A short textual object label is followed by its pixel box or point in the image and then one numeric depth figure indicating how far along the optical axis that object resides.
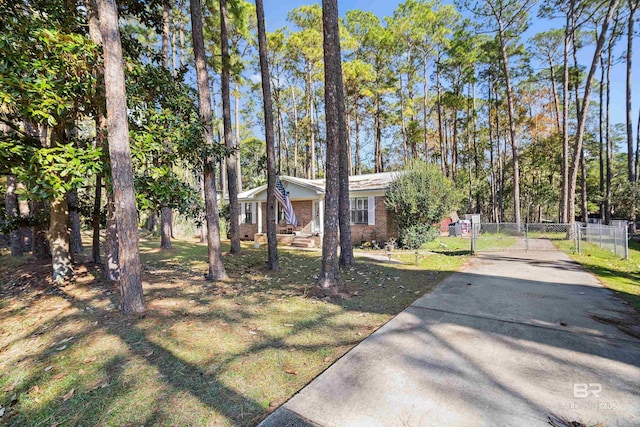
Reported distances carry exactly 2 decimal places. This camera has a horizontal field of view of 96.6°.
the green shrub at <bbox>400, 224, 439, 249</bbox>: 12.38
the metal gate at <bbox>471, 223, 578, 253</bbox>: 11.26
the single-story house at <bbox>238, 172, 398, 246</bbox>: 13.87
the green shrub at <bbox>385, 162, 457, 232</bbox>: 12.33
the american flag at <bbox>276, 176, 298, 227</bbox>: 10.19
